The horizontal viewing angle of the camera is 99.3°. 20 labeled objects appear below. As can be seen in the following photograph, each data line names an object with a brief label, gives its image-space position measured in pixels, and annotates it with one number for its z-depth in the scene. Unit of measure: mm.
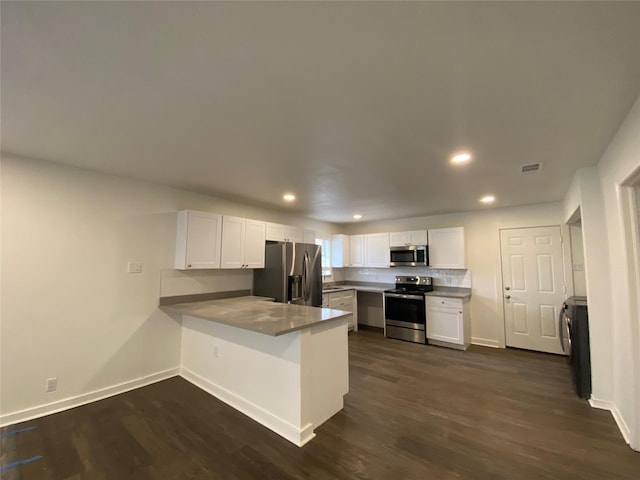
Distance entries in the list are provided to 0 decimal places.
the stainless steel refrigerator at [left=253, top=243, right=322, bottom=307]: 4199
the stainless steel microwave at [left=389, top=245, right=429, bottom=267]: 5164
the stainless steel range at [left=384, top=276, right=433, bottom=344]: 4895
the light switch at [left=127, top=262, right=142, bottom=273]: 3162
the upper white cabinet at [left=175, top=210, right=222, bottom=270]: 3420
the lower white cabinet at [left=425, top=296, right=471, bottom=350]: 4520
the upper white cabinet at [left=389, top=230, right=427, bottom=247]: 5280
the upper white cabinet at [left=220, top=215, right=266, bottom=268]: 3779
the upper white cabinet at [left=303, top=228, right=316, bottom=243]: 4914
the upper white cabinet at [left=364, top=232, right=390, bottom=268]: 5723
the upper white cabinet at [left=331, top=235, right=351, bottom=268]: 6145
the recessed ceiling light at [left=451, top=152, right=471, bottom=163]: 2424
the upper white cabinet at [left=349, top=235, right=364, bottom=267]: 6102
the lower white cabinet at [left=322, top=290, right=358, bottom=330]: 5230
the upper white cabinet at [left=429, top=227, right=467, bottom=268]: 4906
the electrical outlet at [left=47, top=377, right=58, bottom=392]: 2623
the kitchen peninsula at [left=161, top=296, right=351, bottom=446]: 2264
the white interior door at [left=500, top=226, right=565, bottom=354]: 4312
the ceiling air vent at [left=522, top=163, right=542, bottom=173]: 2703
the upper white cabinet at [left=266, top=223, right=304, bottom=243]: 4336
